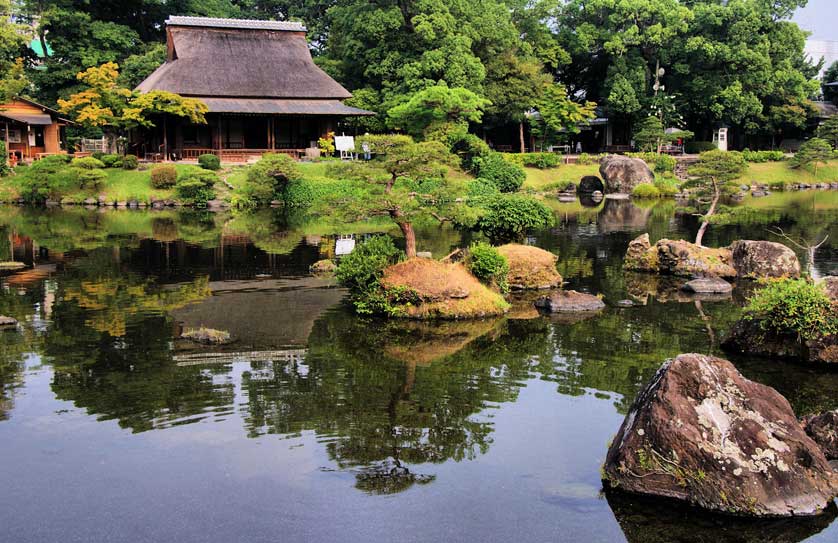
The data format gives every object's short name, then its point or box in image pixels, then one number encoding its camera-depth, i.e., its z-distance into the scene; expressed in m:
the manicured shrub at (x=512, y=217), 22.81
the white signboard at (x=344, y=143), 46.44
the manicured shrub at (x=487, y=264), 18.27
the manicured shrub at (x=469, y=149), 47.94
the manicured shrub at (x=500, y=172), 46.50
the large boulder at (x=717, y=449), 8.71
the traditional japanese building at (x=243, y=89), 46.62
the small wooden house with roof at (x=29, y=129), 47.16
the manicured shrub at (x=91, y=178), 41.38
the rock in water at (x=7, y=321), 16.27
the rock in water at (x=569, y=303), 18.09
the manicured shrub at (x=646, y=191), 49.47
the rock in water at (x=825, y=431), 9.78
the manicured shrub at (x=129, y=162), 43.97
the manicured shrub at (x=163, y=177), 42.62
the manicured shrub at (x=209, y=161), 43.56
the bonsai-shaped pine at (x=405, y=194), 17.95
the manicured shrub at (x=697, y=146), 59.47
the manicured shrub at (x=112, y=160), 43.84
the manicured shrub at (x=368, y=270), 17.31
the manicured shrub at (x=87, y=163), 42.06
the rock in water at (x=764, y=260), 21.23
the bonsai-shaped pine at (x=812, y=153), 54.16
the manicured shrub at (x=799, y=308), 13.62
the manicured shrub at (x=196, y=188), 41.38
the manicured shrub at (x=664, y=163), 53.12
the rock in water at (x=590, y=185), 51.34
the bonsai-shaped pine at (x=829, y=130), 56.66
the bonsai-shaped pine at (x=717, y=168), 25.38
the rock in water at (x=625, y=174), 51.16
